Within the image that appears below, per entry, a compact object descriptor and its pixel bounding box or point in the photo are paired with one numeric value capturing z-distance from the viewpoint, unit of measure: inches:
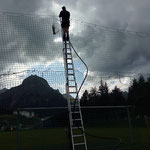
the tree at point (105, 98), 562.4
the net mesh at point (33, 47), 219.4
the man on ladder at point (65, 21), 187.4
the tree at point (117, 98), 704.9
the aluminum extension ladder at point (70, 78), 172.2
